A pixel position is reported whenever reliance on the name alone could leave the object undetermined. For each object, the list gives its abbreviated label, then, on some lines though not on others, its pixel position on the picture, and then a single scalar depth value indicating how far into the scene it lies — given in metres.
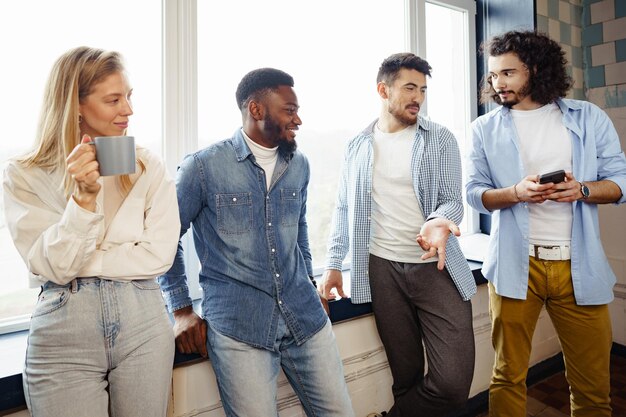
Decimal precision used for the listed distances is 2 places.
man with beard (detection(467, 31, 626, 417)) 1.58
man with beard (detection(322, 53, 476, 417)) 1.61
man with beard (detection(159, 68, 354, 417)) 1.25
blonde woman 0.92
